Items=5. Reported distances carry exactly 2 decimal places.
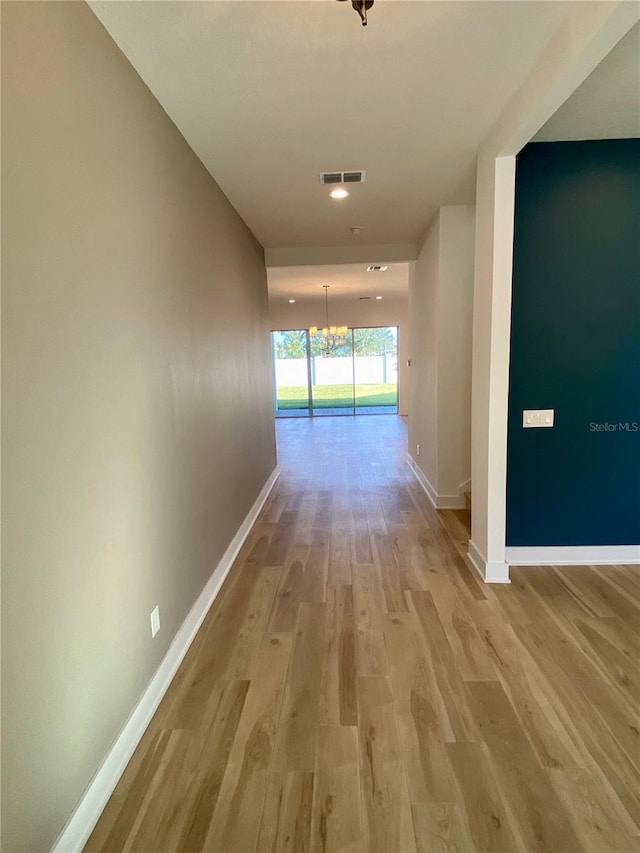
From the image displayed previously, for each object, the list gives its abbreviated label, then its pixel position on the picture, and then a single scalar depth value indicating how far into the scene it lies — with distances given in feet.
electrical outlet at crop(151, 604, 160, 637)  6.17
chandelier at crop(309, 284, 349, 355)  33.40
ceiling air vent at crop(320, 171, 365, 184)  9.64
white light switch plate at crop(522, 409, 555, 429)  9.34
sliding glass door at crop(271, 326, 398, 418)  36.47
